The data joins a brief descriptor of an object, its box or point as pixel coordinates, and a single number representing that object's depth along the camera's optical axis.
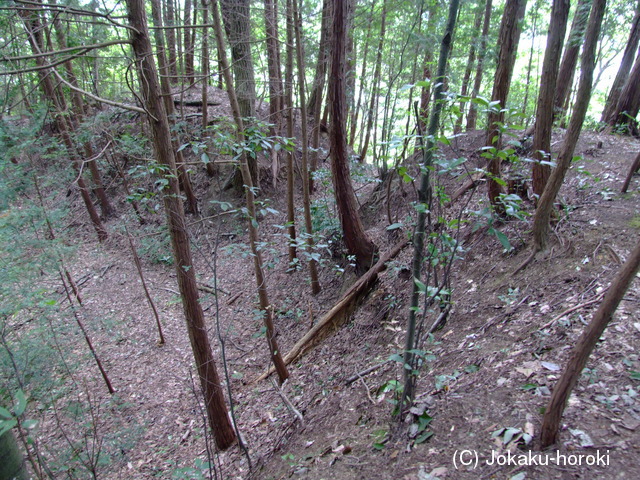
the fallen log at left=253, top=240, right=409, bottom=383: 6.50
